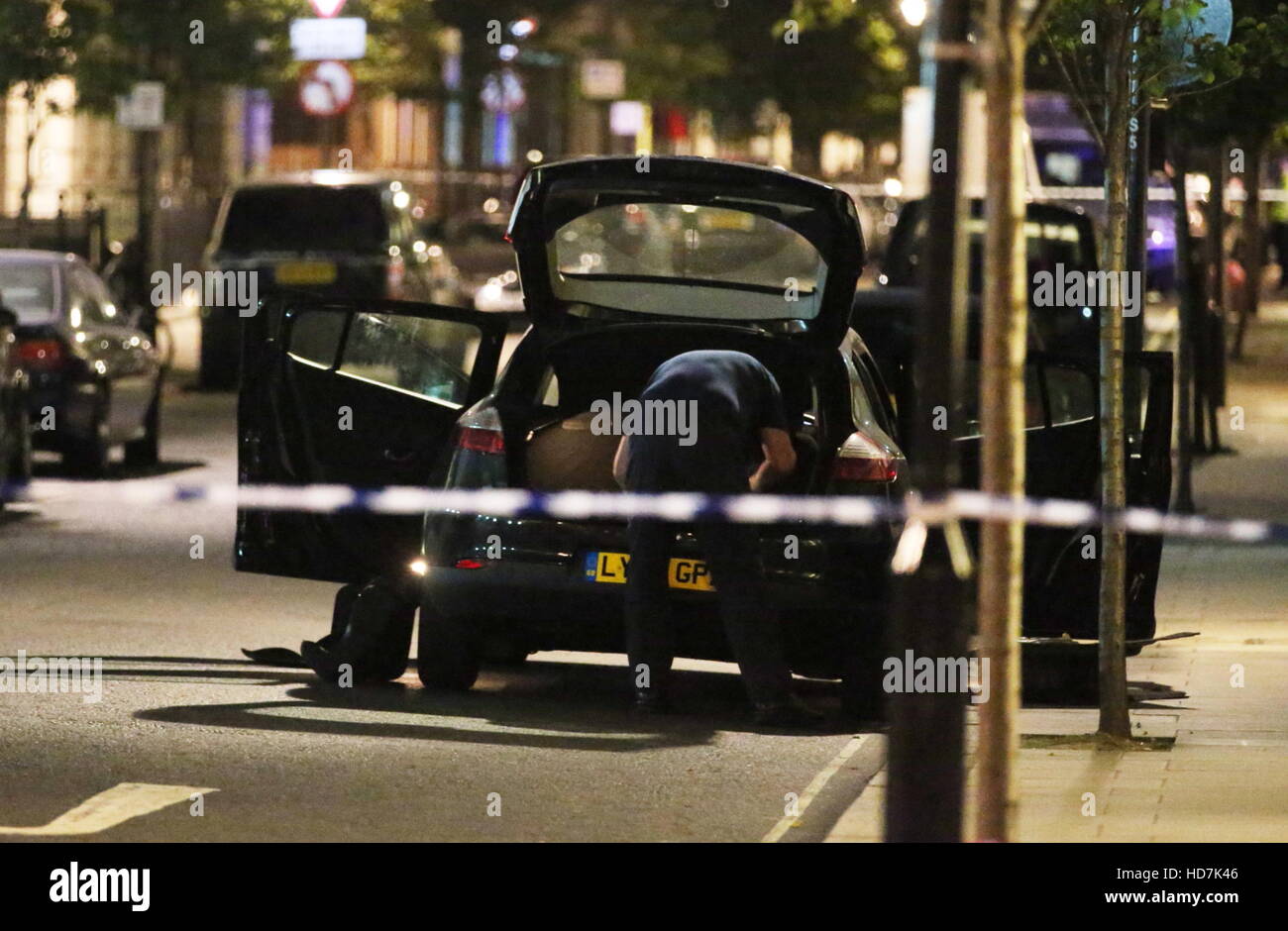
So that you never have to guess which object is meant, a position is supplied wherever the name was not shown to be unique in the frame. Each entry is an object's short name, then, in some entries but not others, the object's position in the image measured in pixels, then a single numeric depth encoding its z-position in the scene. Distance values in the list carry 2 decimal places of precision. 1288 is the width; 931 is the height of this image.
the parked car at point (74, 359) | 16.97
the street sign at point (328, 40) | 31.59
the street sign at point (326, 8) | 32.25
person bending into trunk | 9.33
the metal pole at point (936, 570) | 5.37
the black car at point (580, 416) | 9.61
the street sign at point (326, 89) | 29.20
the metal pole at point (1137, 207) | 11.36
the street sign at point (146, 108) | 27.00
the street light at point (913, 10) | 27.03
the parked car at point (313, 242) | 25.25
